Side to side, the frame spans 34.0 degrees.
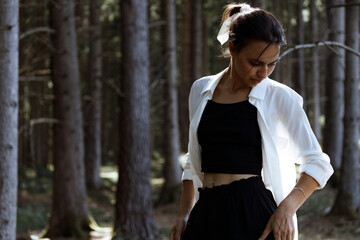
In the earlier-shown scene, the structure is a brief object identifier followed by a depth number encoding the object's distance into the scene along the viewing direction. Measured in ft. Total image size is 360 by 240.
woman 8.49
